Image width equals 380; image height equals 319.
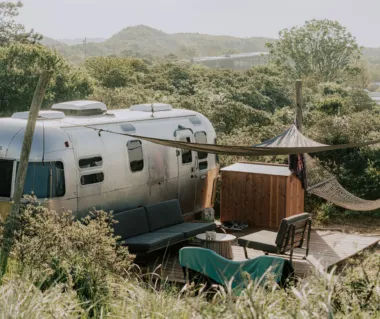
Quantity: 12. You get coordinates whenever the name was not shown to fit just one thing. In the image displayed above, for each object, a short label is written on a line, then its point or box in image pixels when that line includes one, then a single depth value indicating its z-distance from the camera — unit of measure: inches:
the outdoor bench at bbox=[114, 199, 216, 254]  375.9
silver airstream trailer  378.9
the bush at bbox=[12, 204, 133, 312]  264.4
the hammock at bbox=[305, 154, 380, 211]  470.0
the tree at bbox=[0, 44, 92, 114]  1017.5
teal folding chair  287.0
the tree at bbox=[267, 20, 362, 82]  2269.9
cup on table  374.9
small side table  373.7
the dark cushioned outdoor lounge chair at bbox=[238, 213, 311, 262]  360.5
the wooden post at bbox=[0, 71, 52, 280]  335.0
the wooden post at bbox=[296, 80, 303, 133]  517.0
